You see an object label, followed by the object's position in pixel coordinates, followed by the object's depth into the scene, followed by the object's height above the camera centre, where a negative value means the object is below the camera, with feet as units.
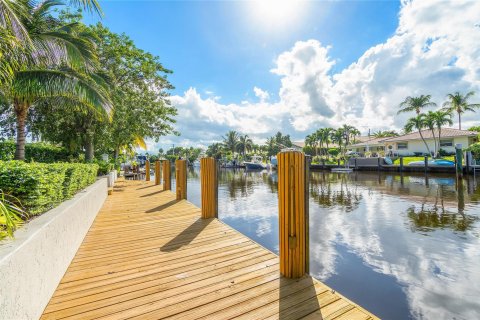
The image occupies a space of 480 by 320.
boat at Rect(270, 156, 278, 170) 166.50 -1.64
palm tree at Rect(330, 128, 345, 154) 187.75 +19.80
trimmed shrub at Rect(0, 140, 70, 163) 33.11 +2.29
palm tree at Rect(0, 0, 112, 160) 21.48 +9.49
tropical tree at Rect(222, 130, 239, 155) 241.14 +22.40
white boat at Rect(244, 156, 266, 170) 165.89 -1.97
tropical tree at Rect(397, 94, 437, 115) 126.93 +29.69
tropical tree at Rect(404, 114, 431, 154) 105.40 +16.38
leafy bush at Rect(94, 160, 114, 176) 43.76 -0.36
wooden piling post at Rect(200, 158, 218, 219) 19.43 -2.03
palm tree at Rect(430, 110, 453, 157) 100.07 +17.08
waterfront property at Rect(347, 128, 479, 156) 109.91 +9.28
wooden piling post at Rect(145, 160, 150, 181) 54.57 -1.43
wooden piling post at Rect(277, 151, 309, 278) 9.84 -2.18
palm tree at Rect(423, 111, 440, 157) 101.91 +16.62
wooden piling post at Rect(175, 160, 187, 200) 28.12 -2.14
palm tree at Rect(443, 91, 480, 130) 117.91 +27.96
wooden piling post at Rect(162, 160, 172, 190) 36.86 -1.78
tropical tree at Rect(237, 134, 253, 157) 241.14 +20.06
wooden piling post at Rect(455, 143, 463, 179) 65.87 -0.28
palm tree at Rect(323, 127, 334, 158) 198.20 +23.52
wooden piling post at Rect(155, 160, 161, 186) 45.60 -1.61
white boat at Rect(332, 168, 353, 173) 108.04 -3.95
